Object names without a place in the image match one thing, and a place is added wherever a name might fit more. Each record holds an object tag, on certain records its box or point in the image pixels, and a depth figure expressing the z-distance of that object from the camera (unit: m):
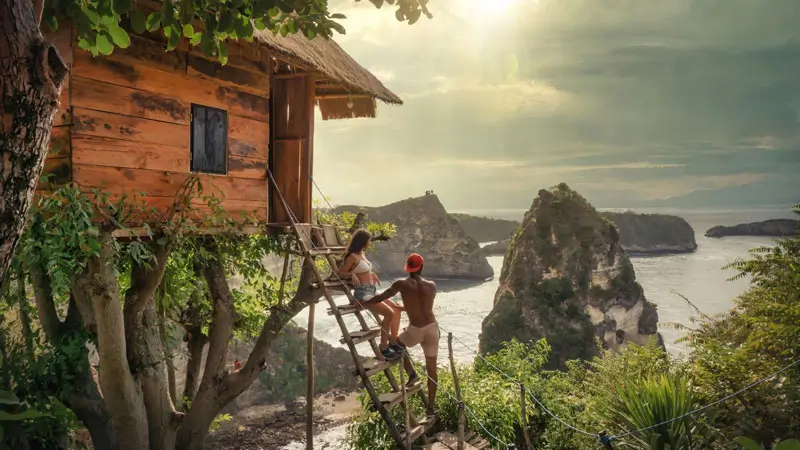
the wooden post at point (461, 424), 7.29
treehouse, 6.50
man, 7.18
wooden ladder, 6.99
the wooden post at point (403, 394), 6.90
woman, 7.88
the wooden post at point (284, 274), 10.10
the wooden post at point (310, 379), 11.05
